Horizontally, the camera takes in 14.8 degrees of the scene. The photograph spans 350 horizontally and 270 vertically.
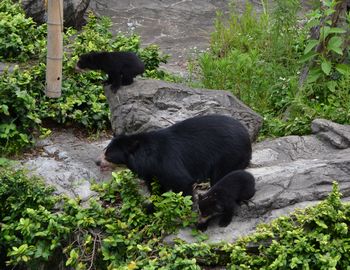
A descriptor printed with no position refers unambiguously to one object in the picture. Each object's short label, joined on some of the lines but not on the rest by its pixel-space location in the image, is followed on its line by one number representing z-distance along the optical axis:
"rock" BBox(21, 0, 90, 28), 23.43
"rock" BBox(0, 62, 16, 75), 18.32
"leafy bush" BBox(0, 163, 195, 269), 12.43
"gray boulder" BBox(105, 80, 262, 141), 15.68
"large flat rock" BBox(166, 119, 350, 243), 12.65
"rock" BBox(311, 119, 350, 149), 15.40
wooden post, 16.14
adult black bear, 12.69
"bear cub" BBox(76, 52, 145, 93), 16.55
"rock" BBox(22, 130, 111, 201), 14.70
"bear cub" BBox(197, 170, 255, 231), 12.31
